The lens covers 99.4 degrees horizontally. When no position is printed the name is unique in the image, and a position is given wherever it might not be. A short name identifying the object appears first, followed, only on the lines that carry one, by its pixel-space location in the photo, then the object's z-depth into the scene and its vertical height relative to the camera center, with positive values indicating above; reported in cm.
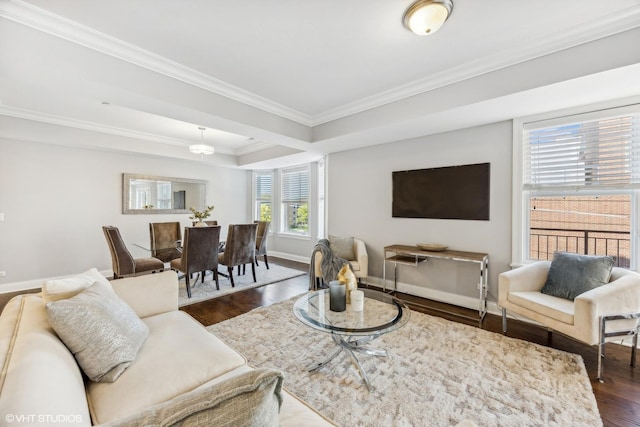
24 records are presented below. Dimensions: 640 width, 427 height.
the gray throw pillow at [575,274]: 238 -55
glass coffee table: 183 -78
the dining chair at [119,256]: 356 -62
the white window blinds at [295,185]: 623 +63
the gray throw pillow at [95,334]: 124 -60
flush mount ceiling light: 178 +134
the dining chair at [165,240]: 454 -53
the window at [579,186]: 258 +28
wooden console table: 305 -60
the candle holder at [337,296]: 210 -66
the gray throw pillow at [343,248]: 423 -57
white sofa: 63 -58
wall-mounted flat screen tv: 331 +27
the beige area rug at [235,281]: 380 -117
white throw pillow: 148 -45
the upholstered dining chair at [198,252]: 373 -59
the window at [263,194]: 699 +44
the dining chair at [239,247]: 421 -58
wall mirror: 504 +33
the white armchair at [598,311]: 200 -78
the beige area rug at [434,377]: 165 -121
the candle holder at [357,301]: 212 -70
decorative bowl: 349 -45
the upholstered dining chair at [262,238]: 529 -53
